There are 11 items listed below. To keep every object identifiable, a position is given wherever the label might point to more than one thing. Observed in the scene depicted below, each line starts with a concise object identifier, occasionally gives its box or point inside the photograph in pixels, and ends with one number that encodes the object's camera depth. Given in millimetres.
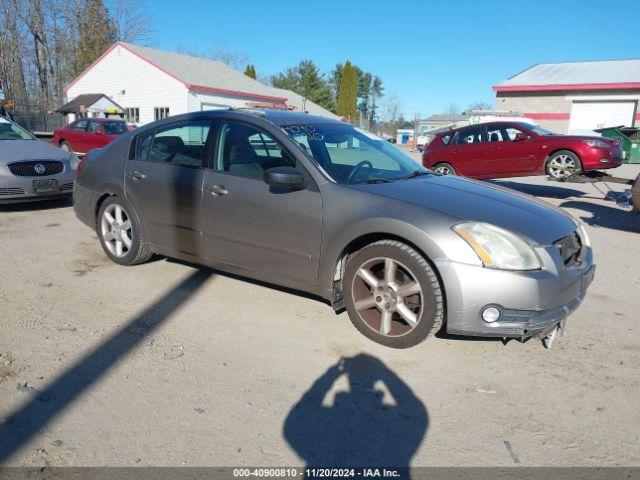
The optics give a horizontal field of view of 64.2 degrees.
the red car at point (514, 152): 10938
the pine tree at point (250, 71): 63094
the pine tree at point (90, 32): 47219
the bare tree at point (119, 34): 48906
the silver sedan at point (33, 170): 7496
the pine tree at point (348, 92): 64062
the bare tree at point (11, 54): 45875
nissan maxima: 3178
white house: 31656
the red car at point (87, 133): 18438
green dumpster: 20638
